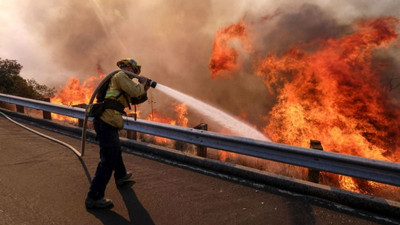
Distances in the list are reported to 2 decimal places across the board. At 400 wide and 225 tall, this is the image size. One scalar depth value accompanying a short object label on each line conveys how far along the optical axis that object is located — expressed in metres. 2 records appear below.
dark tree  15.64
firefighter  3.48
